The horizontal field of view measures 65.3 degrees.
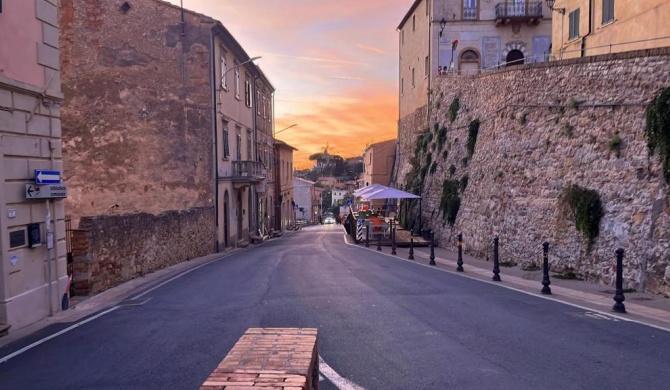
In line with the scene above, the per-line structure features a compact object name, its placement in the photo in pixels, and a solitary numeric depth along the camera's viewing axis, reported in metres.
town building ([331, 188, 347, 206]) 124.69
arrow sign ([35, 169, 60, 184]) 9.37
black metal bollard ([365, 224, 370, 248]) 26.66
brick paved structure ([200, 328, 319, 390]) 3.61
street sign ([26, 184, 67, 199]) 9.17
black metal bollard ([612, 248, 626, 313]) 9.28
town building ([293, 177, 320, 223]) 81.78
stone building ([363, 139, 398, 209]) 55.78
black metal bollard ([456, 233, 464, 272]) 15.59
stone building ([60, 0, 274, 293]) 21.09
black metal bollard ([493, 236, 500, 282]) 13.43
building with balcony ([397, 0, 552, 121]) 35.78
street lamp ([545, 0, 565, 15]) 23.08
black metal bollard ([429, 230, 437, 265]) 17.47
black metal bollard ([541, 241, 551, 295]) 11.24
